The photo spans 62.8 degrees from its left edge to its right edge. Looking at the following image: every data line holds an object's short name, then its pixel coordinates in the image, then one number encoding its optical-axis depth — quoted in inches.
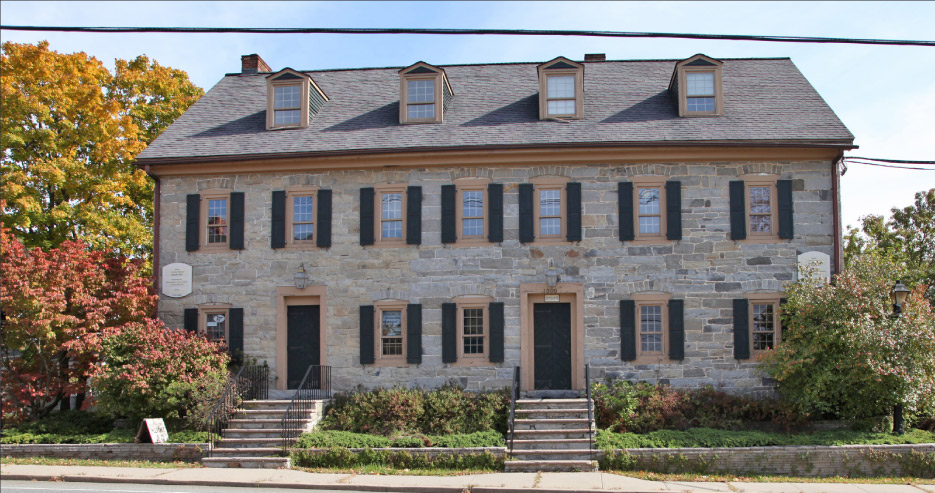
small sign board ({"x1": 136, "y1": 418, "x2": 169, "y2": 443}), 558.3
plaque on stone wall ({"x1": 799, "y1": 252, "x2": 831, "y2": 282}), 624.1
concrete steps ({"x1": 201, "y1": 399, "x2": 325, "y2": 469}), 532.4
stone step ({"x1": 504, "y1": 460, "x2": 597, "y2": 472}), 513.3
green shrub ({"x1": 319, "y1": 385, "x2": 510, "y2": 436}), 582.6
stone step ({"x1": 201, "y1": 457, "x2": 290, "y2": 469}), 528.4
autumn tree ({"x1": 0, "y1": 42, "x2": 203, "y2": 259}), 756.6
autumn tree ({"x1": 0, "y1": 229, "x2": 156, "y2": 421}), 587.2
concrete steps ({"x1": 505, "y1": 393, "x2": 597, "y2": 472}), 514.3
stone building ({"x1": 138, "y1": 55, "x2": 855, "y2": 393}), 636.7
